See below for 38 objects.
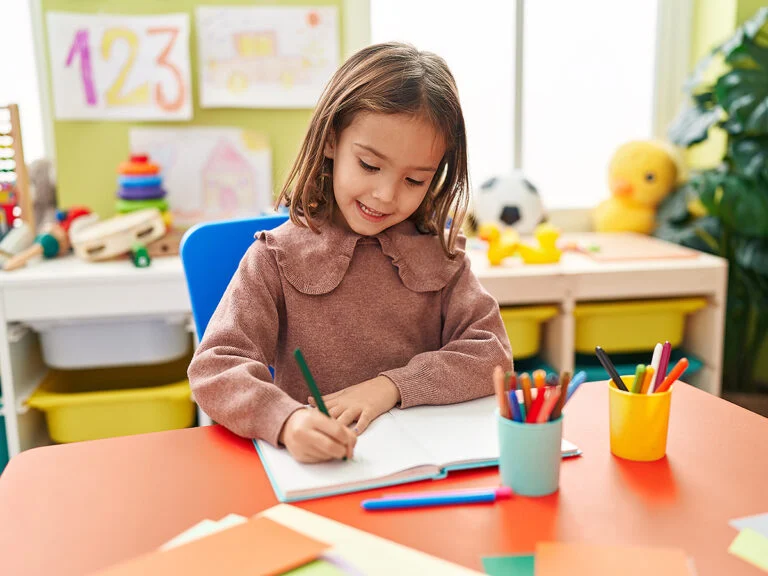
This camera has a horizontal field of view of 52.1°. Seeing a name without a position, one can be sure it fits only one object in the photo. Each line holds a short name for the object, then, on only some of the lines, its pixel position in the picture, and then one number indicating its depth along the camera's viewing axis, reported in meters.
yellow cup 0.76
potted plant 2.04
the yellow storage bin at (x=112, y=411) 1.89
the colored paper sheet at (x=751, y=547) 0.59
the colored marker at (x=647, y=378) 0.78
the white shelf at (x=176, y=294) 1.79
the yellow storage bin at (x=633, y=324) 2.01
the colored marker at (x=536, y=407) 0.70
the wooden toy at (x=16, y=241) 1.87
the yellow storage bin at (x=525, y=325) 1.95
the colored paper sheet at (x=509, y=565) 0.58
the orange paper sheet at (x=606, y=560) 0.58
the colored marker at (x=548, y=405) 0.70
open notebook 0.71
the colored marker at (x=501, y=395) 0.69
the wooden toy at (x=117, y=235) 1.88
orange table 0.62
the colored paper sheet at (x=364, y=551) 0.58
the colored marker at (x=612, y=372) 0.78
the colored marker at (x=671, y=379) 0.77
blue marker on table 0.68
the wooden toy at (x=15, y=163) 1.93
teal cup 0.69
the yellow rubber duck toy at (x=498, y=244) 1.97
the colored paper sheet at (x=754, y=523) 0.63
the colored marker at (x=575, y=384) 0.73
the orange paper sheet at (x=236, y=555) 0.57
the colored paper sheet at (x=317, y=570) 0.57
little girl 0.93
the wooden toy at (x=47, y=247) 1.86
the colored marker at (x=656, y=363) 0.78
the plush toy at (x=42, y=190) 2.13
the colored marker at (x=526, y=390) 0.70
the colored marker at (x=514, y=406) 0.70
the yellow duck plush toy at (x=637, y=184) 2.33
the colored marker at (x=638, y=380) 0.77
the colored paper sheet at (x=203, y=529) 0.62
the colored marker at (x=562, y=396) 0.69
